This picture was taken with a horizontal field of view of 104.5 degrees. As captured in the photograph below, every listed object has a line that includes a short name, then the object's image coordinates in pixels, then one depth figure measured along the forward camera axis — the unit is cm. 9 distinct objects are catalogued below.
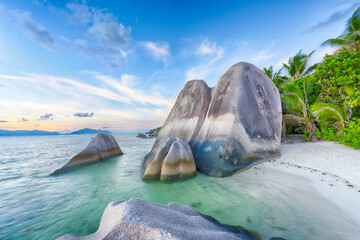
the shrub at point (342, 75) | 710
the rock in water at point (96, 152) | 802
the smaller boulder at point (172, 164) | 547
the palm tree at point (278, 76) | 2118
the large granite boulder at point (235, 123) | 588
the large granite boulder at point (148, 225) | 142
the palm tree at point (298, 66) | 2241
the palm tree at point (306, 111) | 866
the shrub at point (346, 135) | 680
